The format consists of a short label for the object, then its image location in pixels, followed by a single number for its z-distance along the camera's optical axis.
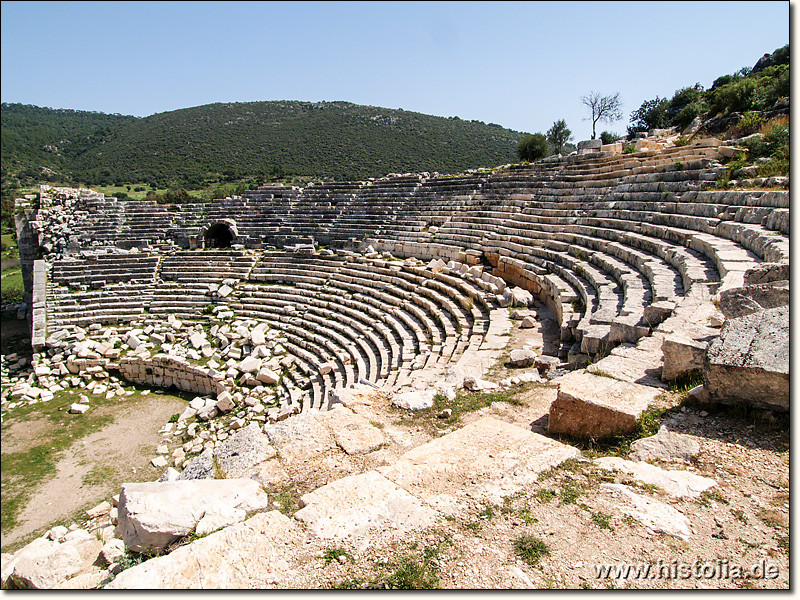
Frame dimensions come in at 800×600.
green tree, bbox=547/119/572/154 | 32.38
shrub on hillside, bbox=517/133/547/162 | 27.58
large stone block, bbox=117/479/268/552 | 2.95
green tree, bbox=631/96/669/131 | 30.00
